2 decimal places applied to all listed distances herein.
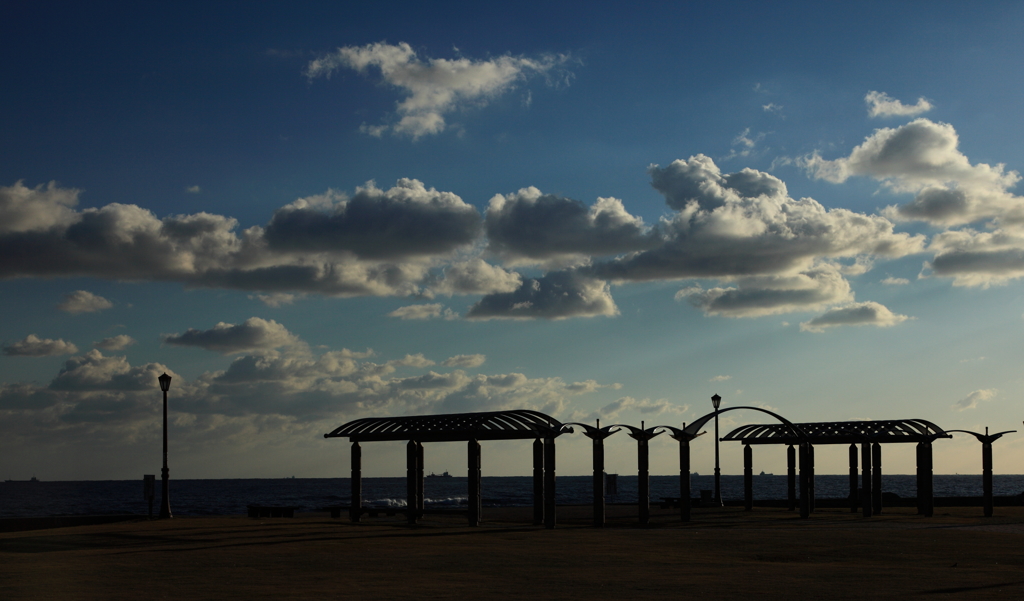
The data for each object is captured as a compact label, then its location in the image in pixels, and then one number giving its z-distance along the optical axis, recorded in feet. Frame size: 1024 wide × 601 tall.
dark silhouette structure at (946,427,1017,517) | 123.03
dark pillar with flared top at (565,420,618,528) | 95.45
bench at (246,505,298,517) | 116.37
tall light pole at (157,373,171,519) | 105.91
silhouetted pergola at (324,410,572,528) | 92.53
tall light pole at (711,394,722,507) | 135.33
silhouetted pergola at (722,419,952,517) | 120.88
